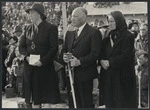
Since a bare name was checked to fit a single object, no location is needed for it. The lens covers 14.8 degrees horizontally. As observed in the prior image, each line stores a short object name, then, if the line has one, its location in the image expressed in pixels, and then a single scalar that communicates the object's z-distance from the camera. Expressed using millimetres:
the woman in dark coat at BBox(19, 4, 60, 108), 7986
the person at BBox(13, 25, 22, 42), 8226
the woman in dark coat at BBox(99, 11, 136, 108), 7704
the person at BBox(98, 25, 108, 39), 7912
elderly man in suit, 7795
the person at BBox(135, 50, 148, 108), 7912
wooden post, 8055
